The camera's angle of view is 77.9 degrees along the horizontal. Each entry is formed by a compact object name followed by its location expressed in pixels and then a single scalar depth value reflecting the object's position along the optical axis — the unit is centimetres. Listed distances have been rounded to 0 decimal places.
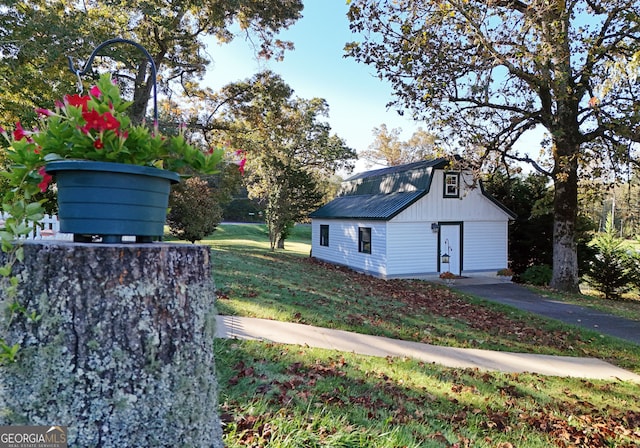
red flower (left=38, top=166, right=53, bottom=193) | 164
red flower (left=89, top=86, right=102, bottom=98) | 171
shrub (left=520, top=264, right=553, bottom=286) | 1606
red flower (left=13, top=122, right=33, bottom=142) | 168
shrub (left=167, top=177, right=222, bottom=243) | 1806
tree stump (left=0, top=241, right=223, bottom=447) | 142
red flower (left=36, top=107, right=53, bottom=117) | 158
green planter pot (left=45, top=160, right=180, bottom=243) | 160
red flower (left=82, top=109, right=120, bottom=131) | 154
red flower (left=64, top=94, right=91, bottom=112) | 163
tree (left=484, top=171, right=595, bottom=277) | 1736
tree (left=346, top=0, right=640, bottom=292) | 988
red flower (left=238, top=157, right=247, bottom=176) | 213
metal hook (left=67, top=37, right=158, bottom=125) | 226
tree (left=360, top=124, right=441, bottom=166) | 3897
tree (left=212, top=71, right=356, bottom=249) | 1698
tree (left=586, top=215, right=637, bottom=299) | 1506
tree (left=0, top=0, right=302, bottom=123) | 1052
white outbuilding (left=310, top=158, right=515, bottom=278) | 1502
